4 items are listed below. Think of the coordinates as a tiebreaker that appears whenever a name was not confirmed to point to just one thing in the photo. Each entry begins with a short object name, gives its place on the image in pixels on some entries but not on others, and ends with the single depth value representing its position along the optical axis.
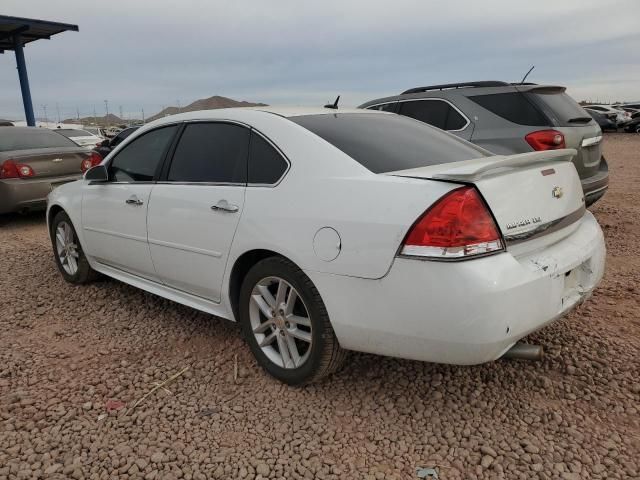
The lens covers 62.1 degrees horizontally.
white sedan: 2.18
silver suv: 5.42
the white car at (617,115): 28.42
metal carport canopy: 16.55
